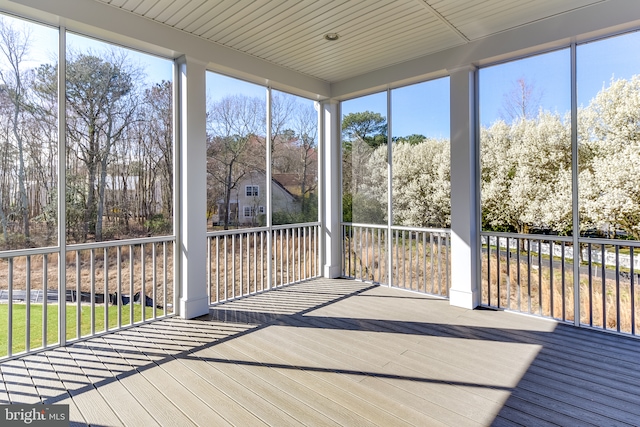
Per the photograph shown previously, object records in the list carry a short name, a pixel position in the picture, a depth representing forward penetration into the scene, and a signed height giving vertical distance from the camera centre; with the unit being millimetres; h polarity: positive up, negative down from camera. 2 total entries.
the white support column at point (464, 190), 3863 +235
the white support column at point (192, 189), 3615 +272
